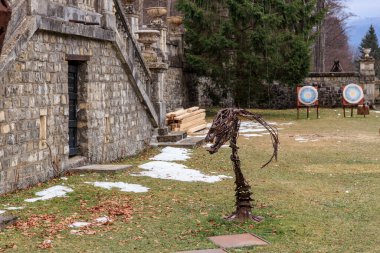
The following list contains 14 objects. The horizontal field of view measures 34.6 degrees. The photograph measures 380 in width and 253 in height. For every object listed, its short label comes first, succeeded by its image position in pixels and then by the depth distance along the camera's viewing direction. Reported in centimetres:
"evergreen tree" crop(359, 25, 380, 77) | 6619
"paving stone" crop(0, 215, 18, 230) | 725
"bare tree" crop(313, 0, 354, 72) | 4341
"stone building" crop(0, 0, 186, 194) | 927
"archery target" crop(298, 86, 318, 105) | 2798
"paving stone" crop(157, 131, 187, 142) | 1681
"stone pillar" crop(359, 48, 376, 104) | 3300
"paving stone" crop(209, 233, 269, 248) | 675
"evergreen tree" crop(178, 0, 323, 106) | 2573
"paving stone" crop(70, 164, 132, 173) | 1120
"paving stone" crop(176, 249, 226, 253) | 647
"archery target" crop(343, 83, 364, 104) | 2907
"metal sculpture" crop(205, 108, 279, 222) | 782
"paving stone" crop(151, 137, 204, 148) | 1628
